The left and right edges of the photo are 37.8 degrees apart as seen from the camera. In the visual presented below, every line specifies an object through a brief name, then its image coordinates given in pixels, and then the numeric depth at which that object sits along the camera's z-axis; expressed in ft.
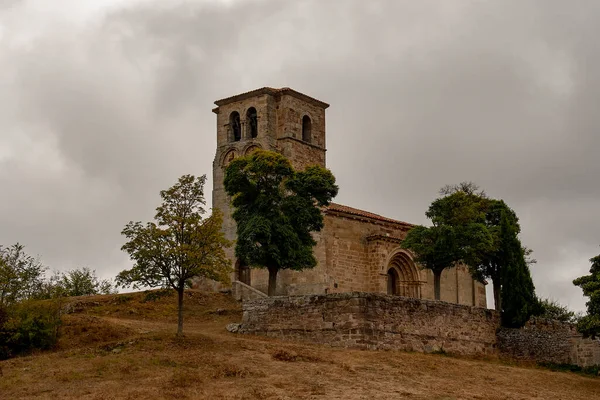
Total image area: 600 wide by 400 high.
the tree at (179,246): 94.32
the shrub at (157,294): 96.69
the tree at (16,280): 101.14
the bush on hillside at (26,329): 97.45
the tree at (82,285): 161.38
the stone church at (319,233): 148.36
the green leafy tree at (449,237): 125.90
